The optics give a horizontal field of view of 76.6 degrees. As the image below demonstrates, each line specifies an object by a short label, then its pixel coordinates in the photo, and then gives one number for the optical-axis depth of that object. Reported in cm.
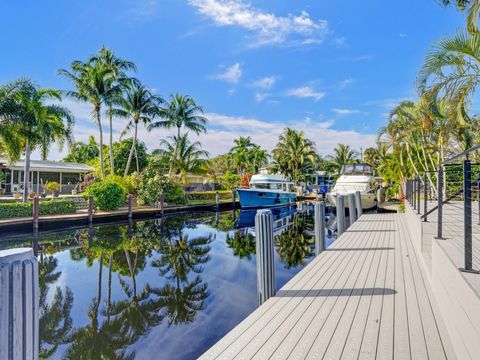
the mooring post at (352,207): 1032
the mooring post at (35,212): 1145
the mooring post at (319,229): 627
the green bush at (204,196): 2626
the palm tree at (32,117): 1370
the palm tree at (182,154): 2627
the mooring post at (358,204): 1281
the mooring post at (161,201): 1734
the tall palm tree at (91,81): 2058
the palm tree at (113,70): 2120
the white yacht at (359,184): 1653
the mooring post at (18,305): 102
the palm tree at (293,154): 3584
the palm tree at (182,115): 2736
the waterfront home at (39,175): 2345
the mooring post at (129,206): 1488
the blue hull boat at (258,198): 2062
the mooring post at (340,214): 826
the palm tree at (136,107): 2350
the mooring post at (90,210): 1337
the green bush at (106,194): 1568
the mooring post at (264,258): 368
